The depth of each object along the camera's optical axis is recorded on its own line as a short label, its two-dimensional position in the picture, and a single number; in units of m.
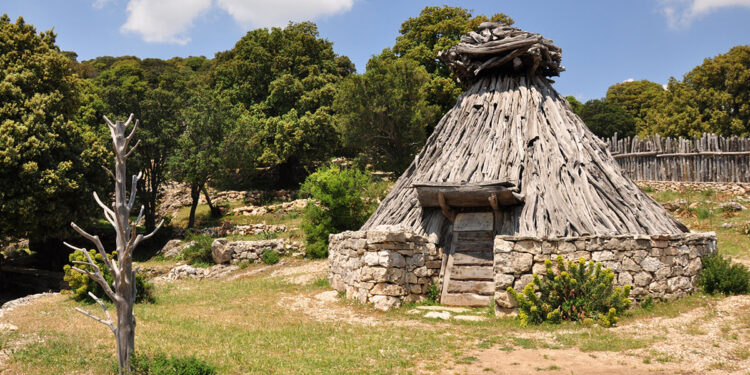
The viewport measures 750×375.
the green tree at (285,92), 31.97
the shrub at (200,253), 20.61
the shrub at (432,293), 11.60
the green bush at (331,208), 18.67
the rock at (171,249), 23.30
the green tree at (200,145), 26.34
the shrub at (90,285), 12.06
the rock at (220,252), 20.22
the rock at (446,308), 10.65
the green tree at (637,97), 42.15
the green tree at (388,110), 26.73
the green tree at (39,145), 18.66
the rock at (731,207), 17.84
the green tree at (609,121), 41.31
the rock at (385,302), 10.90
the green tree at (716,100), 29.64
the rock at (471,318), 9.80
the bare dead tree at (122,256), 5.07
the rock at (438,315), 10.14
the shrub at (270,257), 19.84
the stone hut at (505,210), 9.93
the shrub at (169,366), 5.92
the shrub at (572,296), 9.09
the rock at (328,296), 12.36
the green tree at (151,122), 27.11
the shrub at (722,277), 9.97
